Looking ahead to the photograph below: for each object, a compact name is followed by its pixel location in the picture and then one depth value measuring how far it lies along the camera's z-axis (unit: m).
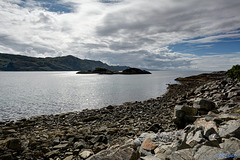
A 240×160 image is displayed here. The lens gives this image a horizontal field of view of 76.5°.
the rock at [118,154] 7.11
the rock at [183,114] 15.62
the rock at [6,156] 9.82
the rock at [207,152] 6.07
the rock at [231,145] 6.33
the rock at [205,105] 17.11
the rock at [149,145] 9.14
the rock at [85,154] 10.56
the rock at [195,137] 7.59
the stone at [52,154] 10.86
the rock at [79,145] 12.12
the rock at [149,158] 7.27
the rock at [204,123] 9.34
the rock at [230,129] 7.74
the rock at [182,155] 6.49
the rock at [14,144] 11.07
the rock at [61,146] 12.03
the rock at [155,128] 15.27
